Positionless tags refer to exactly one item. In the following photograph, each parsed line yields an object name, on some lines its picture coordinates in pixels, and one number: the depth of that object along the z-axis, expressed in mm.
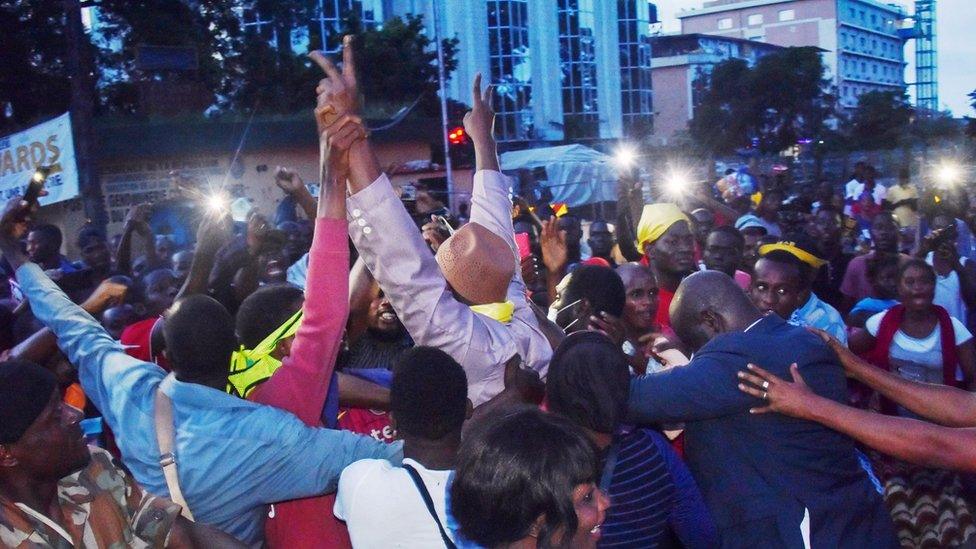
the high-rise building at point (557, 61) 43094
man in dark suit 2736
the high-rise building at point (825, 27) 100062
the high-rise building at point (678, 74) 67625
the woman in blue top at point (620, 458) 2621
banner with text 9750
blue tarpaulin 26766
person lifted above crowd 2447
